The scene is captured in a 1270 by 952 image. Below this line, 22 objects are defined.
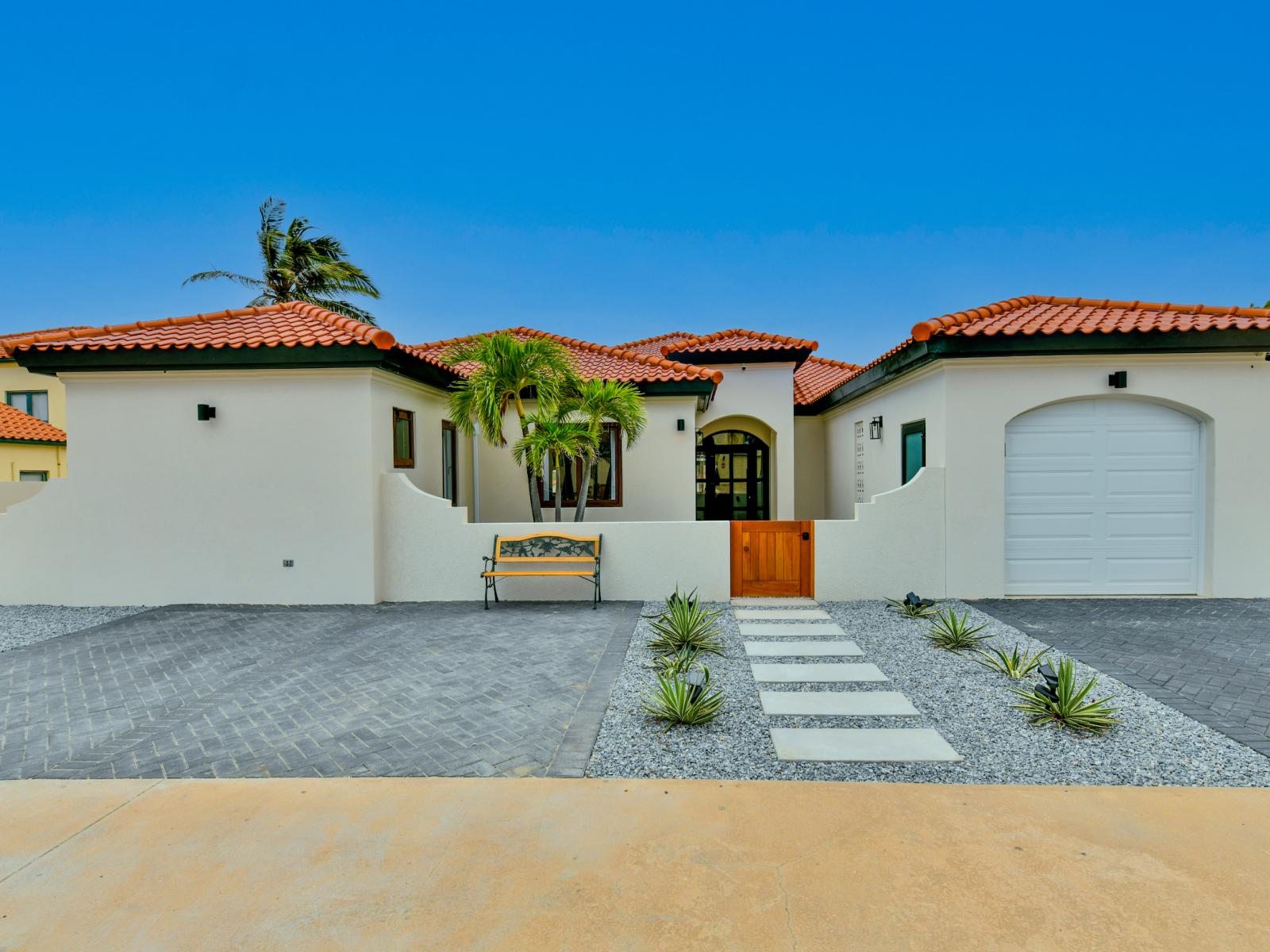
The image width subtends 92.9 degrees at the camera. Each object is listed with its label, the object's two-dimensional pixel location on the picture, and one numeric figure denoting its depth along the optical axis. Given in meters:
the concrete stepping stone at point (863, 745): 4.28
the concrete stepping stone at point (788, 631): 7.58
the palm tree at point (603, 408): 9.87
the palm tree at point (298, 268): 21.66
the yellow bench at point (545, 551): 9.25
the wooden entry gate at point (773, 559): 9.49
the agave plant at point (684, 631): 6.92
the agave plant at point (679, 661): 5.93
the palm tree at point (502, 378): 9.35
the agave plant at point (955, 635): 6.87
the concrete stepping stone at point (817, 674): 5.95
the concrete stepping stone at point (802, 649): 6.81
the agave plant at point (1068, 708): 4.66
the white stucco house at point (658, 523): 9.05
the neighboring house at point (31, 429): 18.27
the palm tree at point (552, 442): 9.37
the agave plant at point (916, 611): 8.41
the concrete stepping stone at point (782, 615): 8.39
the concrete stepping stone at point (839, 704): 5.12
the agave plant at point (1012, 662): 5.85
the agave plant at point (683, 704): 4.78
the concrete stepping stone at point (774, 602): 9.16
